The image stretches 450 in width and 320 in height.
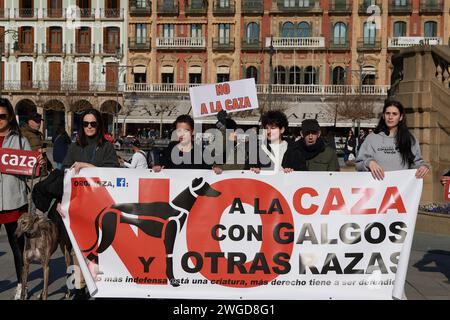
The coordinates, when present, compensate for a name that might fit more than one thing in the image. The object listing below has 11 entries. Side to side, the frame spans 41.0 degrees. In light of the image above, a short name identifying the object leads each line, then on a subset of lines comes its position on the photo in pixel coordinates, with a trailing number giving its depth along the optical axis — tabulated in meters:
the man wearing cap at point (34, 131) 8.51
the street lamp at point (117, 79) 47.19
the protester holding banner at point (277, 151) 5.51
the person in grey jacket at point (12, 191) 5.38
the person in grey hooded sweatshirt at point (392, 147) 5.09
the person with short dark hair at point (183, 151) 5.41
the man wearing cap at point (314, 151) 5.87
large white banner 4.84
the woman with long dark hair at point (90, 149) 5.23
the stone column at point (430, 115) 10.24
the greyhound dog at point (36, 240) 5.02
